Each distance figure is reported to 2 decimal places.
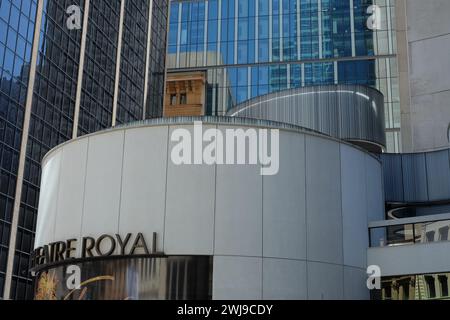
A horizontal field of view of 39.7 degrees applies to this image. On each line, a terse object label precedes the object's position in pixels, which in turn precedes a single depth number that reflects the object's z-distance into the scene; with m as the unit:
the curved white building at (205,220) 20.84
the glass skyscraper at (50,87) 49.28
